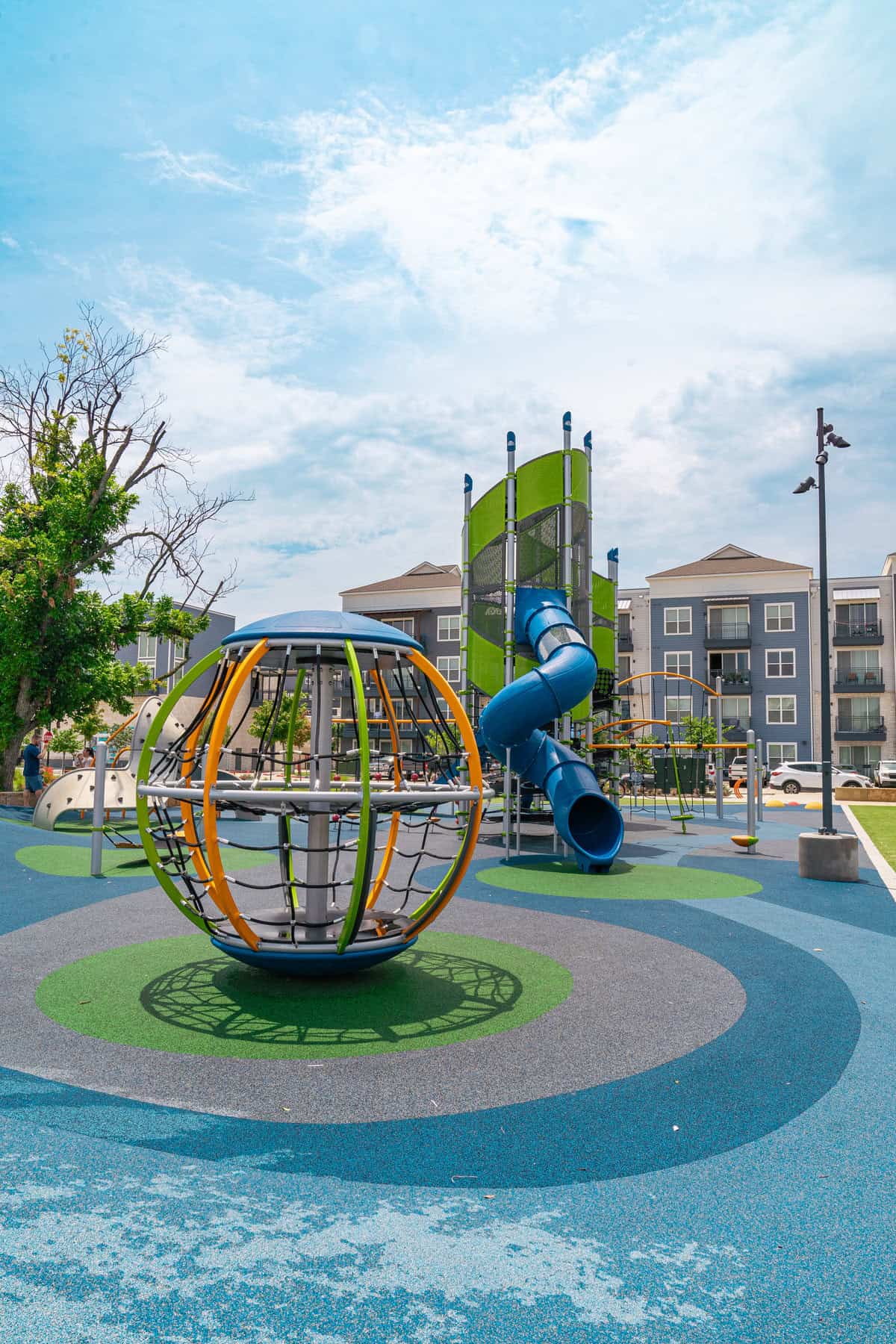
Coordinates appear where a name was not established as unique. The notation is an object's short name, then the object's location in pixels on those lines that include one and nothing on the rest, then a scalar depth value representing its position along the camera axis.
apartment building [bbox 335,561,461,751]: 58.56
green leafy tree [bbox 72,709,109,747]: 35.09
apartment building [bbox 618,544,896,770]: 54.00
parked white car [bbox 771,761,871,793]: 43.03
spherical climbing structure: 6.61
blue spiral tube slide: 14.26
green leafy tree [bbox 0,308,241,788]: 22.77
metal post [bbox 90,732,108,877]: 13.18
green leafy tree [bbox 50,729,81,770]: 42.62
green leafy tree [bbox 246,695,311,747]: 46.34
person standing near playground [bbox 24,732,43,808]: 23.83
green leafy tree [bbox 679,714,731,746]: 41.06
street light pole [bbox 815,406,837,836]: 14.26
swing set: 35.94
